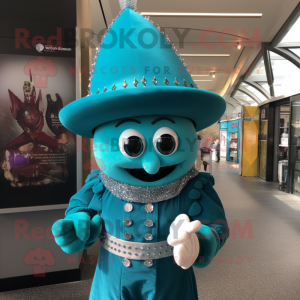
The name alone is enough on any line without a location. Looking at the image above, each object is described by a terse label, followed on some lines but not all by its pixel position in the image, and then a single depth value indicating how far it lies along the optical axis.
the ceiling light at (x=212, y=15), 4.38
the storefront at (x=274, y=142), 6.39
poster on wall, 1.98
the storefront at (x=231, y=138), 12.99
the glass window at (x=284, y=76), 5.98
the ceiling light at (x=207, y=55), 6.56
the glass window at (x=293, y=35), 4.72
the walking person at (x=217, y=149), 13.14
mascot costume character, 1.03
